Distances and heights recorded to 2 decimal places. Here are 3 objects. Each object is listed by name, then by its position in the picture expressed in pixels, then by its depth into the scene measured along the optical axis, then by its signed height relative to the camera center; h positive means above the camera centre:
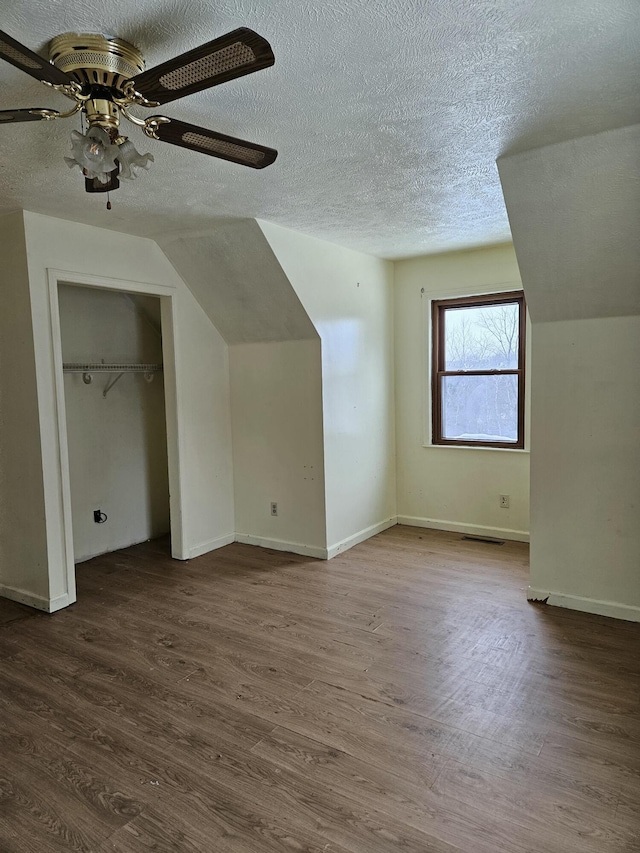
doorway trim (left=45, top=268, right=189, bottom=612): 3.37 -0.36
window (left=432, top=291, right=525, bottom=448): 4.57 +0.08
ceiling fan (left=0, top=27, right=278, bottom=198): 1.37 +0.82
